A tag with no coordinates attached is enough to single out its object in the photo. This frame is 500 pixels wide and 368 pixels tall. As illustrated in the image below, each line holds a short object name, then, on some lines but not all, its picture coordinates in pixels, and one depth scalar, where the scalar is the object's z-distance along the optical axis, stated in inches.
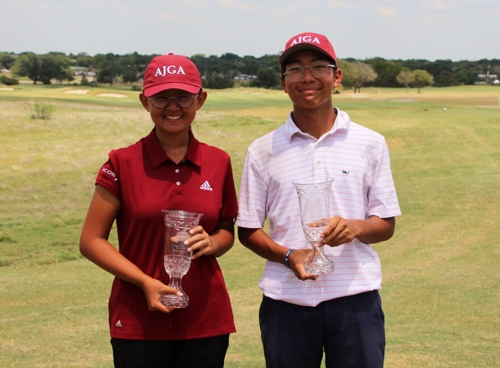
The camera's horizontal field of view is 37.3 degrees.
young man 127.0
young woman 120.3
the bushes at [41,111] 1136.2
